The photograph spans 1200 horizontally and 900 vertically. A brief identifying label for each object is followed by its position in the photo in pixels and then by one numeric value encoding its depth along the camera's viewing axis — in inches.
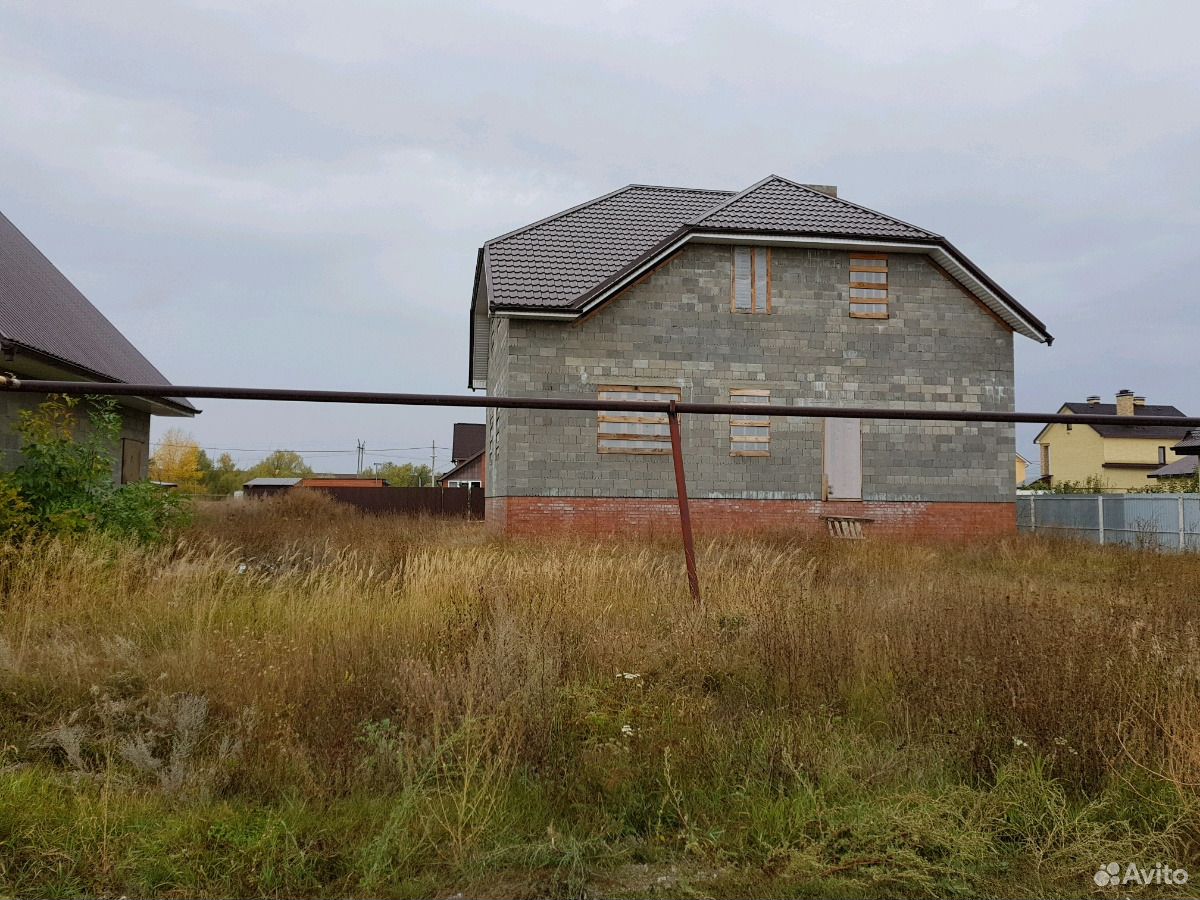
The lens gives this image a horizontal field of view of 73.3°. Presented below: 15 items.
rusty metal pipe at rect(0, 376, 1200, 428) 195.8
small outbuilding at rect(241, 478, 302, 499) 2151.2
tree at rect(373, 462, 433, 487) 3373.5
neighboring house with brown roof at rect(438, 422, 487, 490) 1943.8
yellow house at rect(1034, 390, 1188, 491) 2012.8
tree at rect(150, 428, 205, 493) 2561.5
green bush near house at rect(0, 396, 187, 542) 330.0
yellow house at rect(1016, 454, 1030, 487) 2872.8
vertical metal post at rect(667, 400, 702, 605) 212.5
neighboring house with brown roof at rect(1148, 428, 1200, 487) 1633.1
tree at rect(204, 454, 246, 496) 2859.3
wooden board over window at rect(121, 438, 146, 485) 684.5
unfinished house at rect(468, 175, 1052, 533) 647.8
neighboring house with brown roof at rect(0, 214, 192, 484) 429.4
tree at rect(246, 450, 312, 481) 3693.4
